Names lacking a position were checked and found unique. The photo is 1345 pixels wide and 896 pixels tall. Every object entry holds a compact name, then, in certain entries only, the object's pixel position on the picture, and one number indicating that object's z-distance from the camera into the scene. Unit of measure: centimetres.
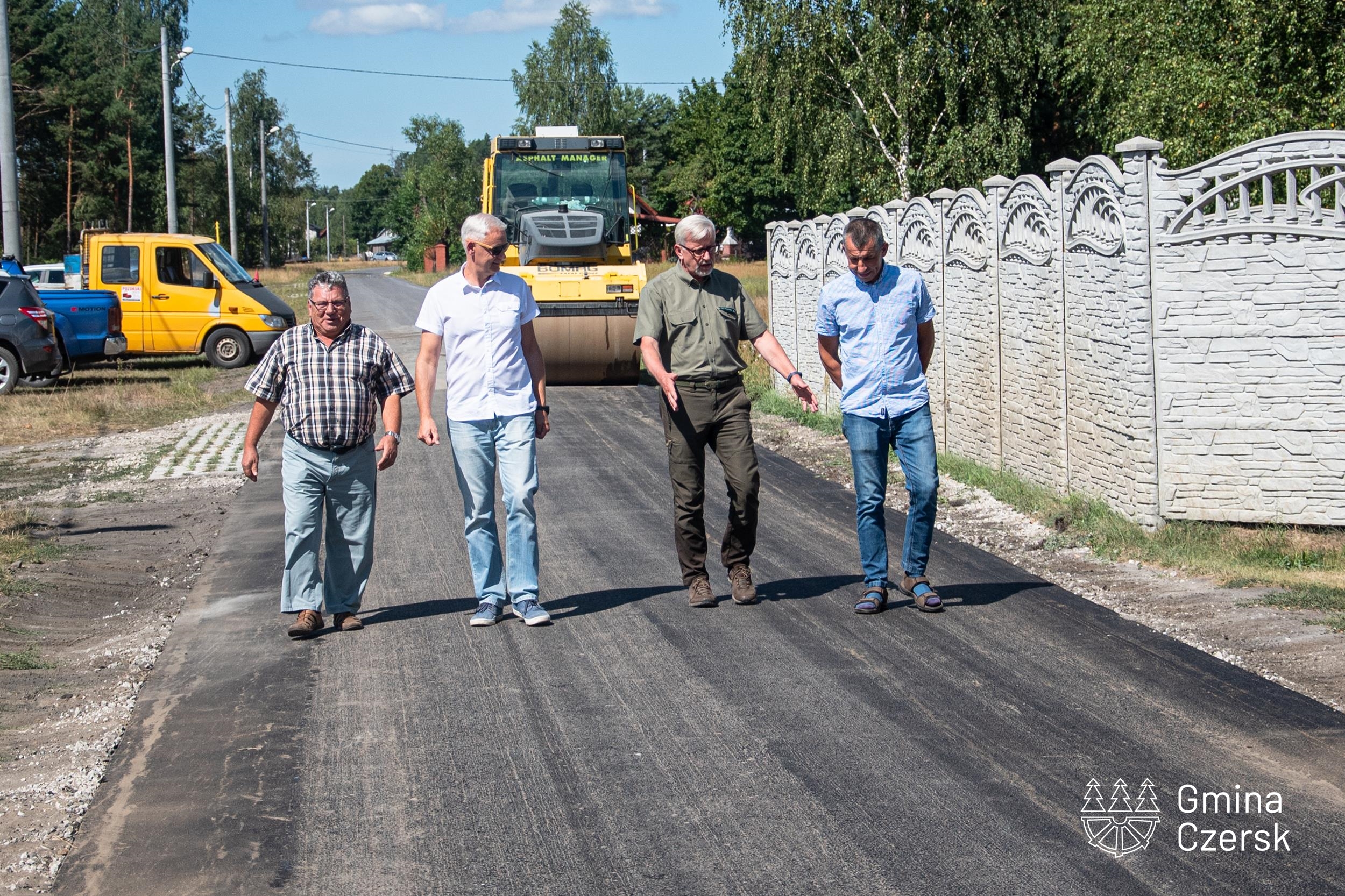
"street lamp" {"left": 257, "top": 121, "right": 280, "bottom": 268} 6950
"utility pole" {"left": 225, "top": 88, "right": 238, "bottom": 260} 4850
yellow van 2333
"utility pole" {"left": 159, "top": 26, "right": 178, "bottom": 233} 3400
